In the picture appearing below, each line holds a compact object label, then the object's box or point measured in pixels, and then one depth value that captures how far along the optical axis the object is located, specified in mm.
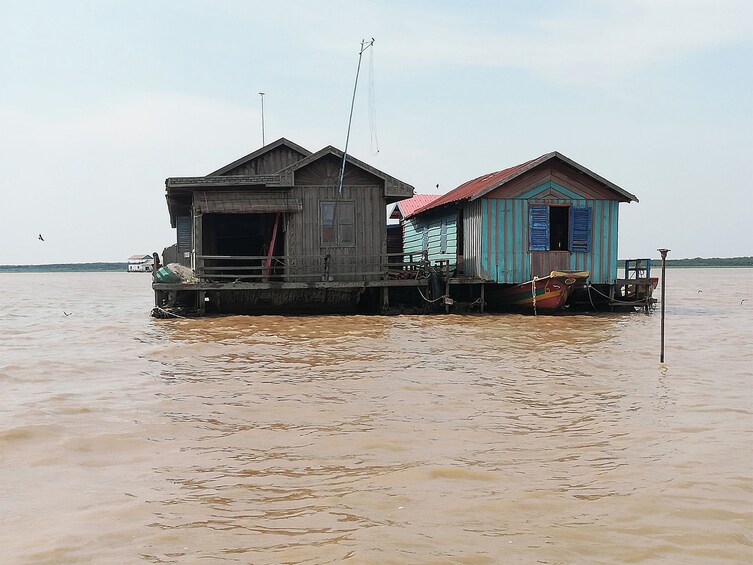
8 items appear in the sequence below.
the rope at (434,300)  21684
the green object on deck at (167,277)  20453
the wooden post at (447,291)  21672
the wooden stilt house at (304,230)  20484
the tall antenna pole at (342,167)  20422
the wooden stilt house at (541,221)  21562
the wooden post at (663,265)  11242
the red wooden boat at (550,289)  20781
